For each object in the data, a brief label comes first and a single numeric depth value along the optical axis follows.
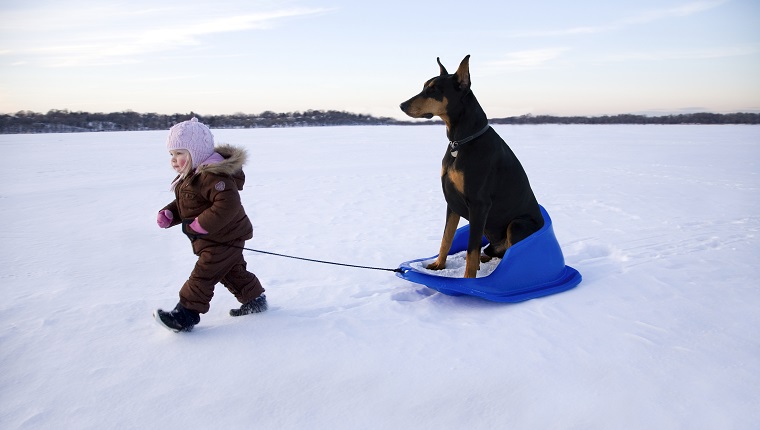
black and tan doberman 3.30
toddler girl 2.70
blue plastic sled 3.15
